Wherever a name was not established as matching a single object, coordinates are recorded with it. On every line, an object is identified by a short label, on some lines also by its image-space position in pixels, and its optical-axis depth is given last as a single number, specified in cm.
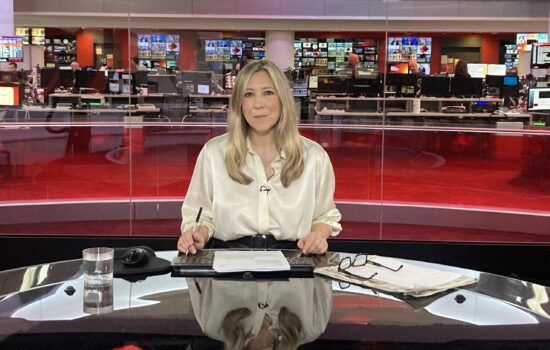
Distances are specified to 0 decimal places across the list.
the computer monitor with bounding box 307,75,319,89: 878
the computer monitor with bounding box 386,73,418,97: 895
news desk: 138
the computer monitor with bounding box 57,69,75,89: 818
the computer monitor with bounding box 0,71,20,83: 661
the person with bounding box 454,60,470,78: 995
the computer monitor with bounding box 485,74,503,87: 1005
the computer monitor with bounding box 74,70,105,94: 818
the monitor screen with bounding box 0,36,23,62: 659
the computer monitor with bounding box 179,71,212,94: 742
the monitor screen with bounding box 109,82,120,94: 742
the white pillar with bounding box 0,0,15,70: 637
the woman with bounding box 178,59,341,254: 237
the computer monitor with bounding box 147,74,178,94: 734
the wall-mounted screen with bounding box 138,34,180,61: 684
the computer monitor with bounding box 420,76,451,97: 921
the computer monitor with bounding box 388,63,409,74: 981
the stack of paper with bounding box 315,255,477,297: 178
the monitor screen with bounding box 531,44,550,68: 768
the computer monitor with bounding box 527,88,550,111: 698
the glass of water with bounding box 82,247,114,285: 181
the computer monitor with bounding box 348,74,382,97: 824
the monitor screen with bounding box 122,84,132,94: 675
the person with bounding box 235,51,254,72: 823
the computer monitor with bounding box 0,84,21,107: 602
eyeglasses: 195
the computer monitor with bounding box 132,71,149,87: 681
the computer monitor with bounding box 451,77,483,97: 927
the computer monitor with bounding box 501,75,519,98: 986
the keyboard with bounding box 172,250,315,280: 190
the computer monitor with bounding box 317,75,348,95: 873
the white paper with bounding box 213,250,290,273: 191
